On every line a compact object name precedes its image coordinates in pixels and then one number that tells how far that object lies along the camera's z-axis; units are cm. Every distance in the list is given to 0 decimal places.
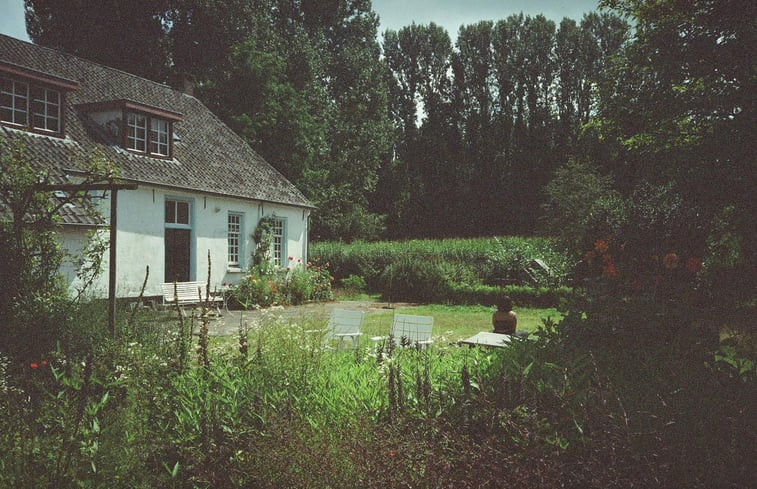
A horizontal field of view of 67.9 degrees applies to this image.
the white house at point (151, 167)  1327
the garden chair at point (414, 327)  739
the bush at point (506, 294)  1677
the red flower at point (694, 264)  567
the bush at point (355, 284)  2259
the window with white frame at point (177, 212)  1616
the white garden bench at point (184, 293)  1464
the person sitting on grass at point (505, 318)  836
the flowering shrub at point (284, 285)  1708
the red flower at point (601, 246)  604
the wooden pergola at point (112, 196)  686
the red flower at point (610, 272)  565
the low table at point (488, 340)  709
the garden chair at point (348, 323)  762
